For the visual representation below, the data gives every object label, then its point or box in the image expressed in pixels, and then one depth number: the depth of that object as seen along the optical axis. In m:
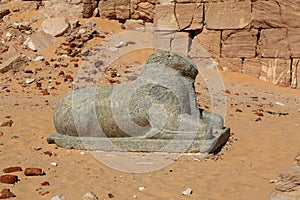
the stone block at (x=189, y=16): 10.83
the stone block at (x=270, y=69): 10.10
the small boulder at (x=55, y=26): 11.28
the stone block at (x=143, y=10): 11.70
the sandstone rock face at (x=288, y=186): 3.21
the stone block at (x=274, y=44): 10.08
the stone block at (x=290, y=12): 9.89
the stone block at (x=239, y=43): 10.43
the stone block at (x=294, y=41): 9.95
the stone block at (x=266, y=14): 10.09
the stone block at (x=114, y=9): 12.05
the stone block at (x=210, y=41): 10.82
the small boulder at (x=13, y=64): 9.75
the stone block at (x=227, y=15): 10.38
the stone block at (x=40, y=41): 10.88
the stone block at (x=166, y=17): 10.95
